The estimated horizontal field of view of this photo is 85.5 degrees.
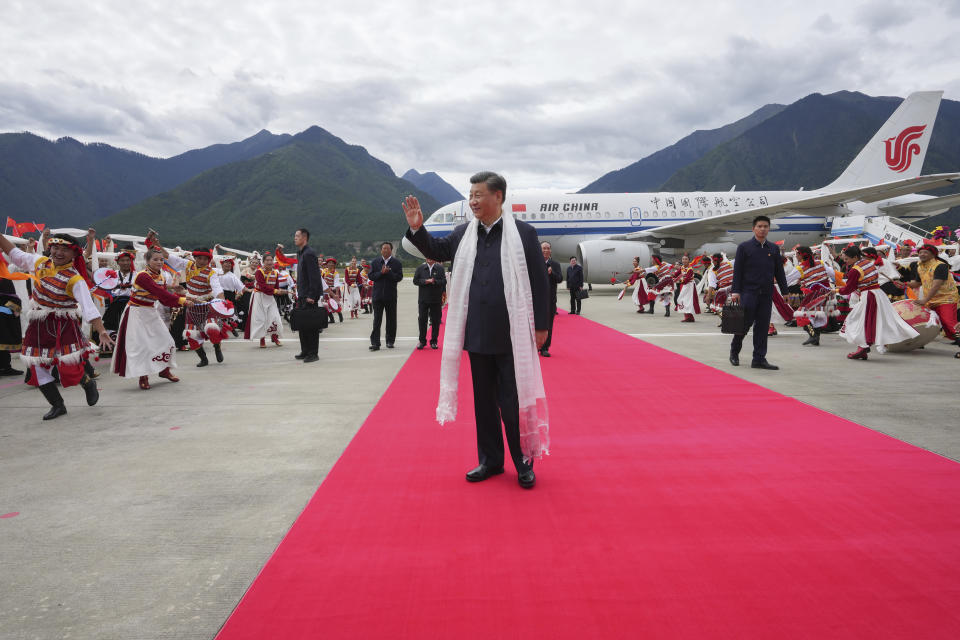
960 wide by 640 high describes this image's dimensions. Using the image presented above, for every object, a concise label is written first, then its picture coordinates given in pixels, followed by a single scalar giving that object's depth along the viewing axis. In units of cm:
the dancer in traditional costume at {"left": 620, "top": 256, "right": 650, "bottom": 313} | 1420
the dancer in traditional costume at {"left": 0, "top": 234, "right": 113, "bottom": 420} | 460
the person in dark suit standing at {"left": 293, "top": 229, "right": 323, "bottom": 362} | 737
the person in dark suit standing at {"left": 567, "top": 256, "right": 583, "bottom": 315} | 1263
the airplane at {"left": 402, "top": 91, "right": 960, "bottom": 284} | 1923
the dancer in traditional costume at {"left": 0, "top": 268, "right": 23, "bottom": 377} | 626
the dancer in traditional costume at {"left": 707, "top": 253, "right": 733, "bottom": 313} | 1066
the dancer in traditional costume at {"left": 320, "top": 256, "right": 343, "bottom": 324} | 1340
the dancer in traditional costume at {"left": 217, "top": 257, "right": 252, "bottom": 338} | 1049
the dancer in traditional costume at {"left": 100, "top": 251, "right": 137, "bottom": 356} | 780
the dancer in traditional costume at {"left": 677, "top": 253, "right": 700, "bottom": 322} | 1224
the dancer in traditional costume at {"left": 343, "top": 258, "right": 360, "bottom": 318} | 1556
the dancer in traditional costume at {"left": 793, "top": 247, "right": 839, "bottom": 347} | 850
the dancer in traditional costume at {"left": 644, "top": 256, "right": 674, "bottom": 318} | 1350
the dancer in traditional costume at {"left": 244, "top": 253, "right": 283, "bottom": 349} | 887
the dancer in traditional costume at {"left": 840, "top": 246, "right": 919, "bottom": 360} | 711
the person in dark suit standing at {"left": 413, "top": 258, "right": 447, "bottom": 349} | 856
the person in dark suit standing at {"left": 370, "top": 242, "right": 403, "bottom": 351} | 855
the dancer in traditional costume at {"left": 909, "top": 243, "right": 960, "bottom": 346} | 729
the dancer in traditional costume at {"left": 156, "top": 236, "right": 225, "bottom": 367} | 745
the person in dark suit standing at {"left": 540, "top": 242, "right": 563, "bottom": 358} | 868
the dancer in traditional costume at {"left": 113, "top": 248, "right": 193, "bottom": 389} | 577
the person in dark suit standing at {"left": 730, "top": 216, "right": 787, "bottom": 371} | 655
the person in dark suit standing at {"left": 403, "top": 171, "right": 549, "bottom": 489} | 296
